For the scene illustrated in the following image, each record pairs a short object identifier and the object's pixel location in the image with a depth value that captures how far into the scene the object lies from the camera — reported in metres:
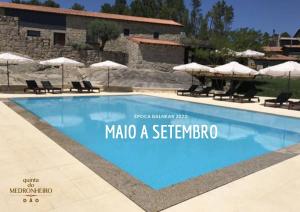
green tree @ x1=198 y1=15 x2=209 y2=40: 48.81
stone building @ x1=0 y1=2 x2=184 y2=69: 22.52
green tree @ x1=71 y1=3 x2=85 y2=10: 46.63
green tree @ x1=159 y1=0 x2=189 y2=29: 45.48
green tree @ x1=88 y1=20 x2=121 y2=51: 26.39
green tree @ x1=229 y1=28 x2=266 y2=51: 25.08
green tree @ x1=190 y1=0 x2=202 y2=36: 51.54
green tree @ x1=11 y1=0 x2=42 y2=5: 42.05
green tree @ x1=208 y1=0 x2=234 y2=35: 52.19
